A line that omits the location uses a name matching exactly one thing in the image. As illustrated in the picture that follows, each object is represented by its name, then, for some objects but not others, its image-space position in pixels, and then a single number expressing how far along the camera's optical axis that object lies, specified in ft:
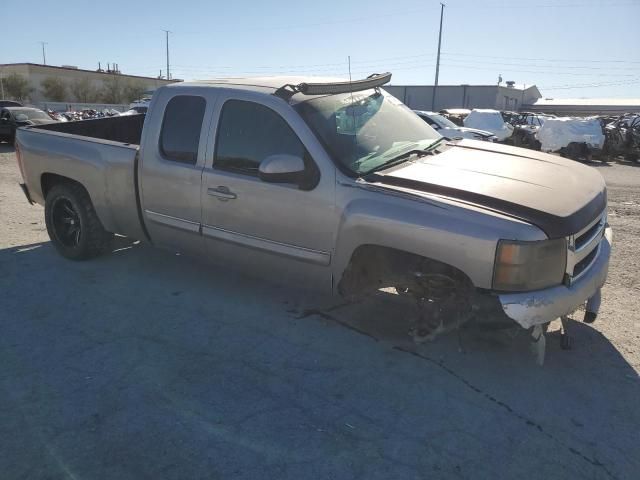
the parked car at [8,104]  79.44
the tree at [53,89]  205.67
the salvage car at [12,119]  60.44
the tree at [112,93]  228.63
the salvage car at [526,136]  73.87
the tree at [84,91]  217.97
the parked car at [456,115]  87.23
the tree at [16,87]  189.37
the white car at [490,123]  73.56
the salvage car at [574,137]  64.13
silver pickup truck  10.06
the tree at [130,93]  231.42
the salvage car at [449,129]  50.72
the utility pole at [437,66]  175.73
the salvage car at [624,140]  63.72
